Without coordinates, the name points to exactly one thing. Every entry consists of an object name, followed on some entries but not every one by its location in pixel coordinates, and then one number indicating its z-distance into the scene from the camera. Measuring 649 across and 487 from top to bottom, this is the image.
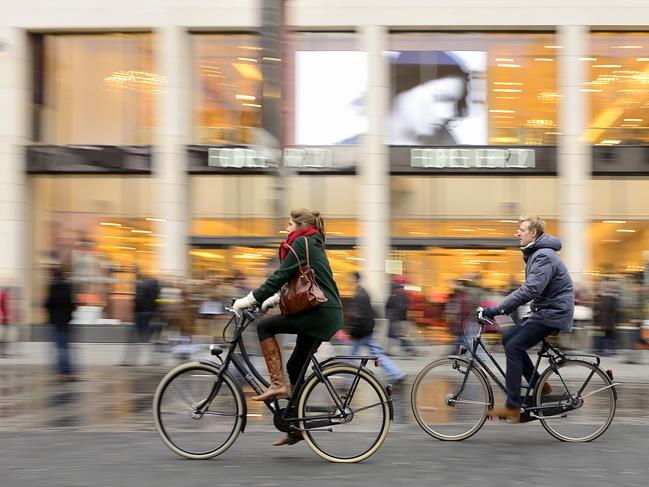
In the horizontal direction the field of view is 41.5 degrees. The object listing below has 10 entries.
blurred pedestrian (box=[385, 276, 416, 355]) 16.84
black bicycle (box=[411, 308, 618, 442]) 7.10
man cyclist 6.98
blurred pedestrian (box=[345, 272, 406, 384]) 11.07
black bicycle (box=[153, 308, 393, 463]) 6.29
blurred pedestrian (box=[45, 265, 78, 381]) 11.59
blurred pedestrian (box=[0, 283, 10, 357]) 15.48
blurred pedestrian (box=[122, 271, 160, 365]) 14.75
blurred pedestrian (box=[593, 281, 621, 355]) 16.44
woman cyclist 6.26
